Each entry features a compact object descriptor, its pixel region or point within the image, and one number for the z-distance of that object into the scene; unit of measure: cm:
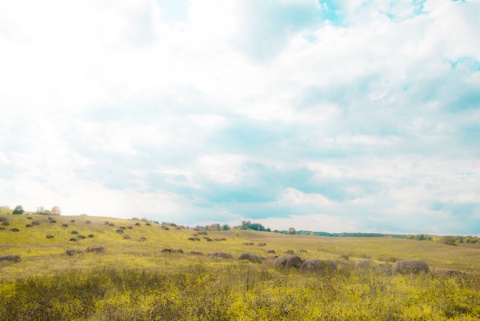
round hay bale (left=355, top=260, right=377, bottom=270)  2640
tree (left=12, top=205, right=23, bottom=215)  7736
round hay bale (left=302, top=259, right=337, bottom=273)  2330
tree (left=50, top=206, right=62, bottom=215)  11222
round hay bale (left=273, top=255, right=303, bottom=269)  2547
